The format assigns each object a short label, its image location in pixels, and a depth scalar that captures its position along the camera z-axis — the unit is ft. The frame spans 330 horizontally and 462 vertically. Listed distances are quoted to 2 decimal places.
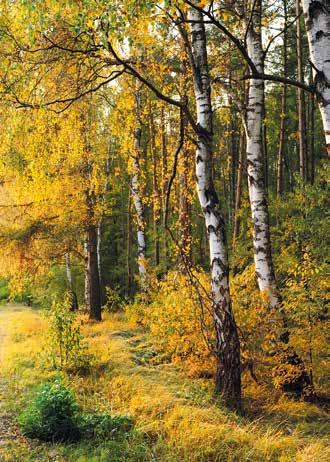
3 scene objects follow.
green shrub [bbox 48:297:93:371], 26.74
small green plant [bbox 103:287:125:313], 57.46
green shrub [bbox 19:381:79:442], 17.58
